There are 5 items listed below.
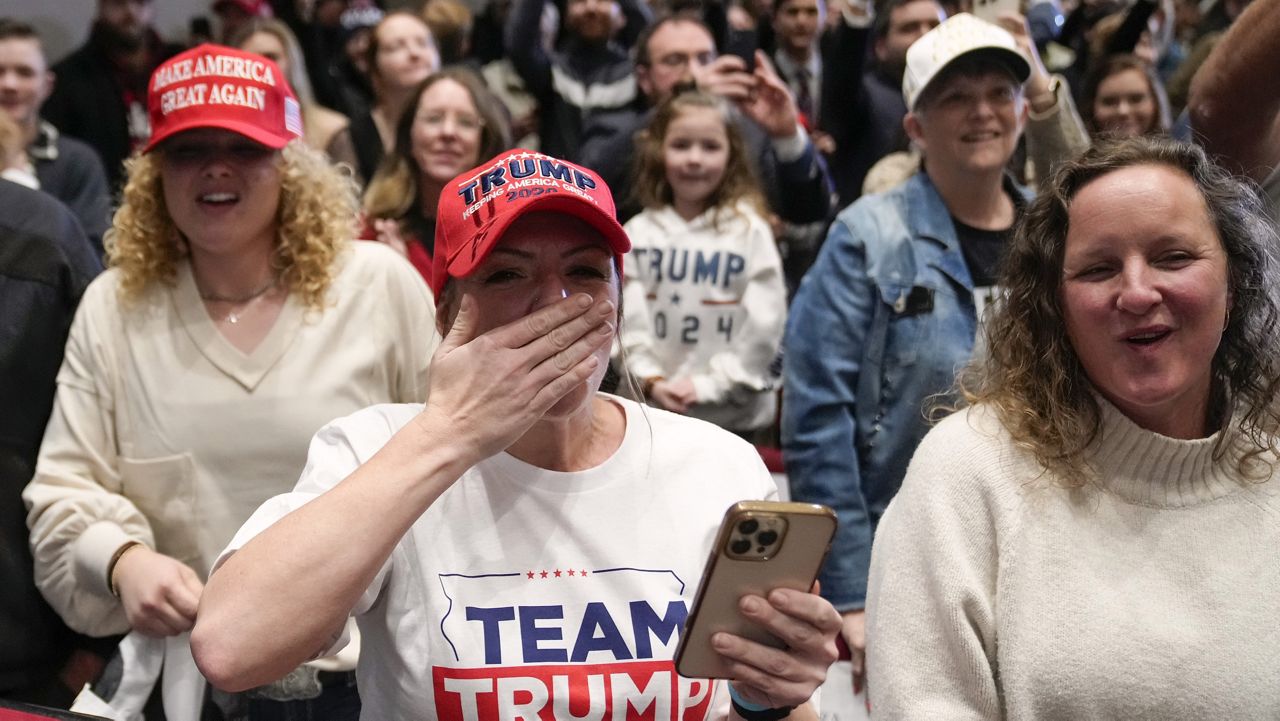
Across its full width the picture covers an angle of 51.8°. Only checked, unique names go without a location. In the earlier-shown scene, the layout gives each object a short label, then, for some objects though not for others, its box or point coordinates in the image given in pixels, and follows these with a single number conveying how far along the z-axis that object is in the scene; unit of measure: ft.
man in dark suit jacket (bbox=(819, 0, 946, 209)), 15.56
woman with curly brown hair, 5.74
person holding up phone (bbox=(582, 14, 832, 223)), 12.40
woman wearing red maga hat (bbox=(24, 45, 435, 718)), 7.84
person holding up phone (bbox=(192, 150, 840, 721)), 4.82
